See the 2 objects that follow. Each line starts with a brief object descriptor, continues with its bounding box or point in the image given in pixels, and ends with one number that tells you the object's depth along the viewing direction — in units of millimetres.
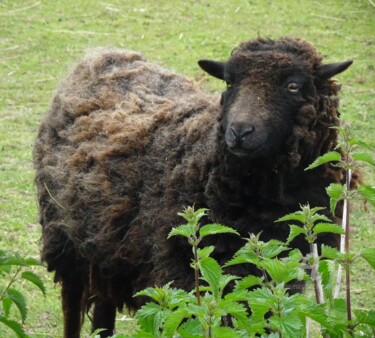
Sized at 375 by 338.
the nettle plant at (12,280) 5270
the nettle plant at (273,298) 4379
